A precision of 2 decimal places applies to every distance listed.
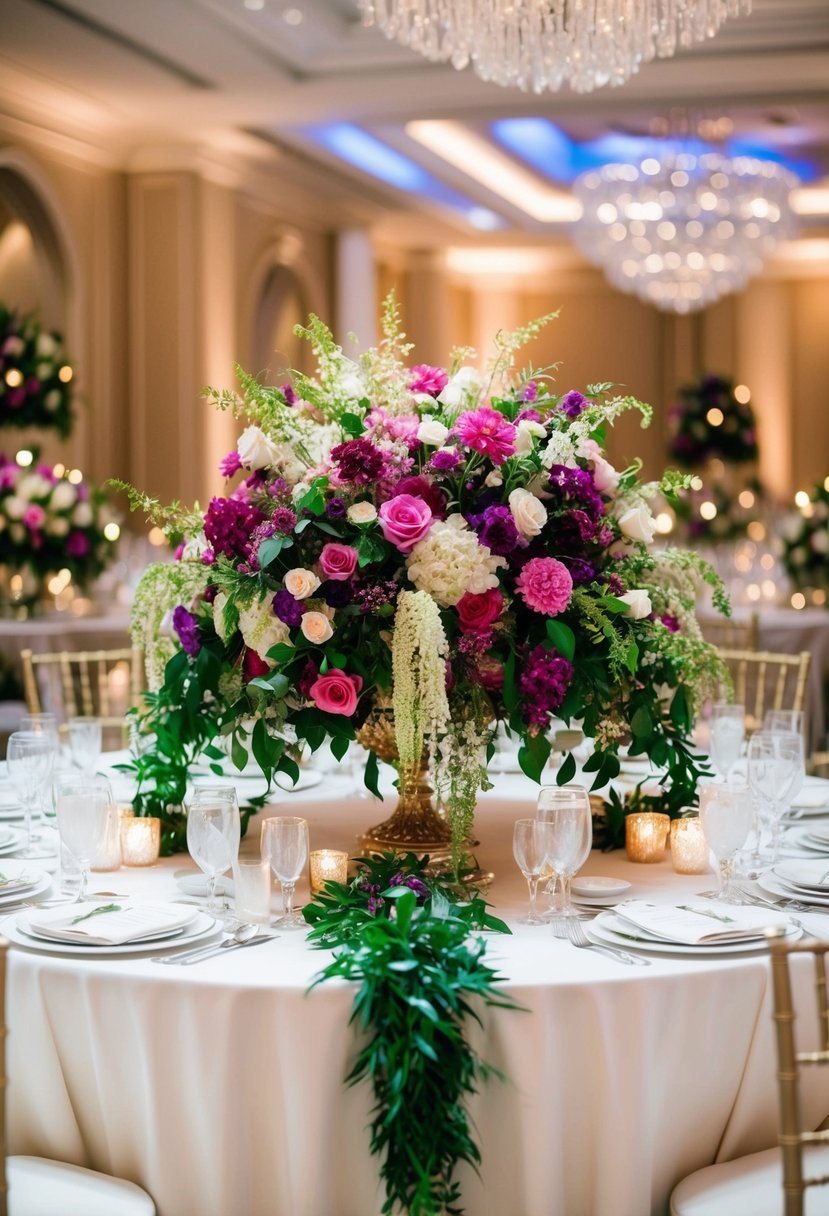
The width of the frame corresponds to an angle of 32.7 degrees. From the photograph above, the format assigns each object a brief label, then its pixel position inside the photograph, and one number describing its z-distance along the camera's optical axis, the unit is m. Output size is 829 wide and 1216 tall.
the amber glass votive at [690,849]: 2.49
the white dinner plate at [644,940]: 1.99
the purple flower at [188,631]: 2.40
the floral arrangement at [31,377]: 6.31
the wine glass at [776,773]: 2.43
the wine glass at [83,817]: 2.17
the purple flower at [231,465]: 2.46
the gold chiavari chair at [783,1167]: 1.70
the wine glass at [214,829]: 2.11
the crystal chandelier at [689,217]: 8.23
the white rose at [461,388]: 2.47
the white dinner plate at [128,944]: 1.99
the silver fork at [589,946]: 1.96
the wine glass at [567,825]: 2.10
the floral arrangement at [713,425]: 9.59
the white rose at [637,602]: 2.32
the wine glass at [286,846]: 2.09
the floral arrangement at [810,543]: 6.75
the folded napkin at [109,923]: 2.01
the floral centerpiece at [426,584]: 2.22
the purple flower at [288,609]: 2.24
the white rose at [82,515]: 5.94
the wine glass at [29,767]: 2.58
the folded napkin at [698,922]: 2.01
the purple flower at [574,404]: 2.41
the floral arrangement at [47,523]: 5.84
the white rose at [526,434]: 2.37
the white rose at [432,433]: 2.33
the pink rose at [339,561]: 2.22
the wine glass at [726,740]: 3.04
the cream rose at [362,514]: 2.25
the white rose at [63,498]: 5.89
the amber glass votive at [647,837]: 2.57
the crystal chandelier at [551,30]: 4.10
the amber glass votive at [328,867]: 2.29
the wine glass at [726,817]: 2.17
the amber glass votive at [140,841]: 2.56
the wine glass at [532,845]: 2.09
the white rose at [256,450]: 2.38
